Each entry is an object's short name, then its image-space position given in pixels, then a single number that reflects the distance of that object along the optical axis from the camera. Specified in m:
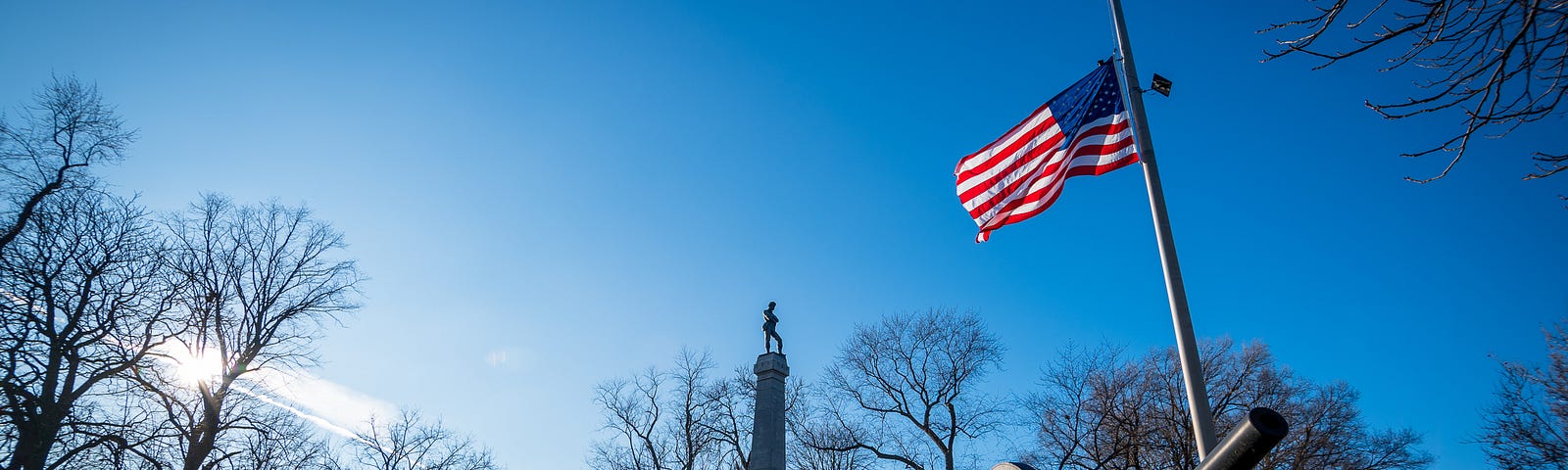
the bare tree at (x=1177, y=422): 21.56
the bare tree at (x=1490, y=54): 4.38
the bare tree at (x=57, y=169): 13.71
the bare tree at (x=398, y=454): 28.58
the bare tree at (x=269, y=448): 18.72
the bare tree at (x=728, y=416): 32.34
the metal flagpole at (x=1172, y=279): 6.43
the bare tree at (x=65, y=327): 12.89
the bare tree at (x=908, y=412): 25.95
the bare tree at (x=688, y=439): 32.06
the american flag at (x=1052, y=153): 8.68
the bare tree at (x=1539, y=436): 17.31
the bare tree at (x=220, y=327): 17.86
